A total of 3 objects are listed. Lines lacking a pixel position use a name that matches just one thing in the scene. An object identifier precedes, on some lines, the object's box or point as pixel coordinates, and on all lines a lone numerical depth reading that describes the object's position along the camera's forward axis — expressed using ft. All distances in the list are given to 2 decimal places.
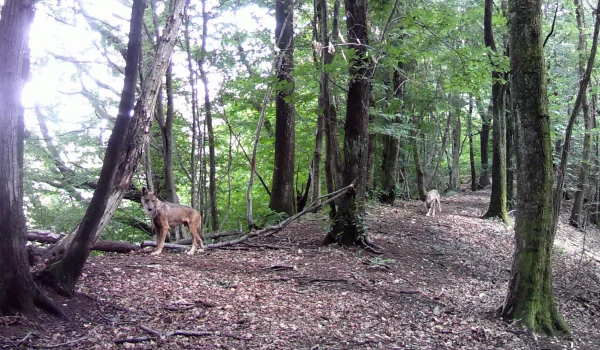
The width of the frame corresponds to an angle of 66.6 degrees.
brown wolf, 27.07
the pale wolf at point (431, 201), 46.65
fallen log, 25.52
